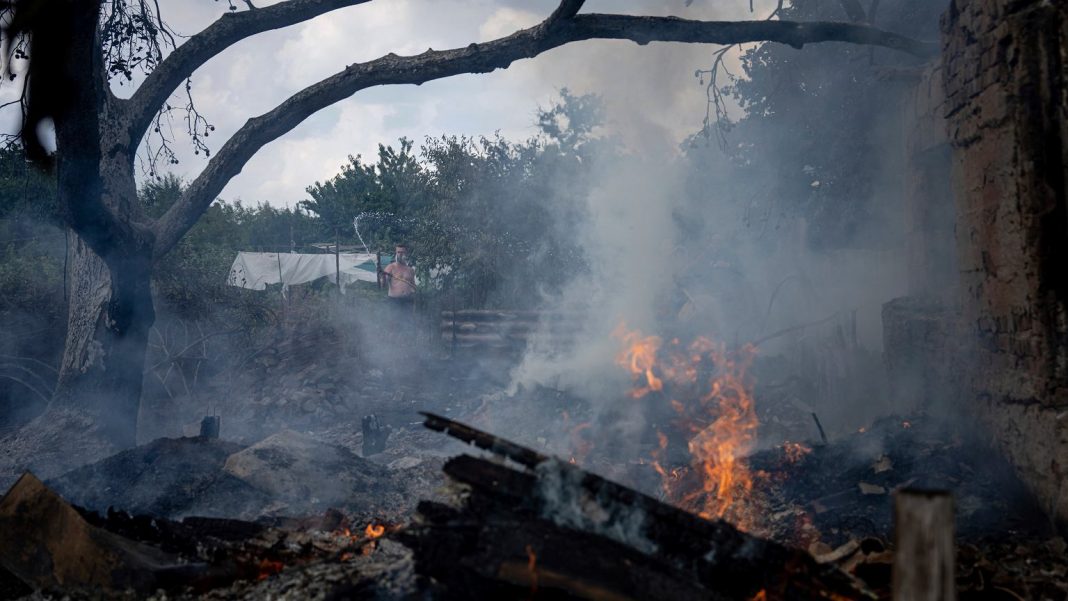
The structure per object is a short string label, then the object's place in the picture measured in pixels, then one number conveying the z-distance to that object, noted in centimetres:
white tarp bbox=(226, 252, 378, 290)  2791
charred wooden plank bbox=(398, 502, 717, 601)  259
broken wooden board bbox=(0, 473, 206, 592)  352
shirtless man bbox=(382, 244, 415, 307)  1484
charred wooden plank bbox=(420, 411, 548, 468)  295
